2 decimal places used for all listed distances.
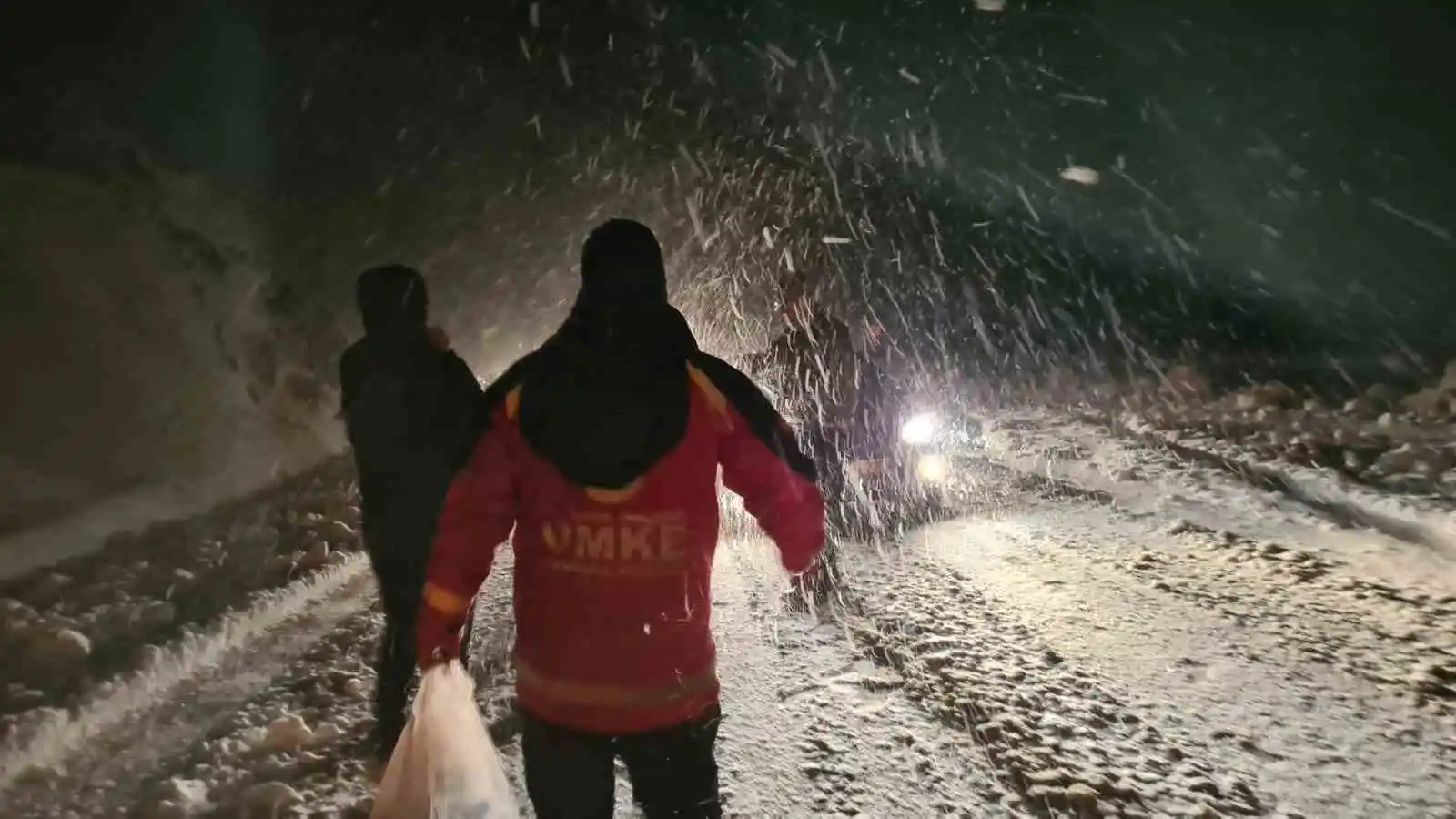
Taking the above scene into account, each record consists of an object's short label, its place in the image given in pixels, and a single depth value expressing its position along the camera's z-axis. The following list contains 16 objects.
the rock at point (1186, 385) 17.09
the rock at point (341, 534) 7.40
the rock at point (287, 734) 3.78
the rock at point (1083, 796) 3.16
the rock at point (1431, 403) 10.51
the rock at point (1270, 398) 13.72
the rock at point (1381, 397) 11.98
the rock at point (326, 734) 3.81
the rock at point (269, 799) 3.25
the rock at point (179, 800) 3.28
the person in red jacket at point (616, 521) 1.77
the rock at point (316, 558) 6.60
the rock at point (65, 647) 4.66
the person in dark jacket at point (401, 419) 3.24
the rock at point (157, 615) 5.19
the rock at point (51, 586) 5.46
